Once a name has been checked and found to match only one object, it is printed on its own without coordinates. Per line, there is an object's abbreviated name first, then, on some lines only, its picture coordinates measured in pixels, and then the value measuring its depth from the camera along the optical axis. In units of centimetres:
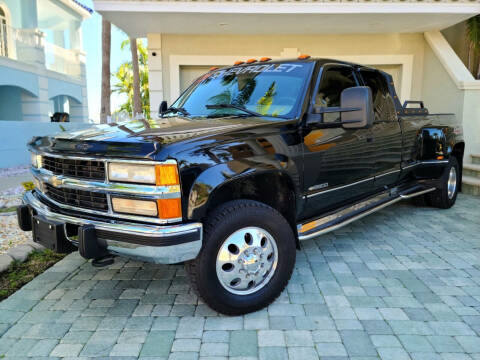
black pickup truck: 230
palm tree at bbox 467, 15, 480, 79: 901
